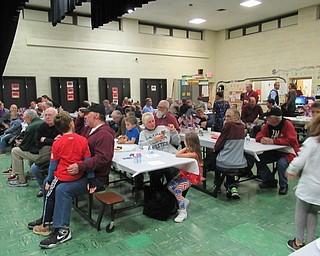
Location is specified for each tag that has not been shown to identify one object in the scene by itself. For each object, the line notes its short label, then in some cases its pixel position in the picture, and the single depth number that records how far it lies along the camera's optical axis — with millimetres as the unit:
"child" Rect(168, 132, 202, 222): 3221
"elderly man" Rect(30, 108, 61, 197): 3748
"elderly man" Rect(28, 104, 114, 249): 2768
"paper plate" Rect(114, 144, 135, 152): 3750
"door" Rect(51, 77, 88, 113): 9891
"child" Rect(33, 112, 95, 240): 2768
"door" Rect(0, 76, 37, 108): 9102
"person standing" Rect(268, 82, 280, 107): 9492
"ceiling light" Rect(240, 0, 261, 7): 9469
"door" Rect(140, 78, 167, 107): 11773
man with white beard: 4410
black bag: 3215
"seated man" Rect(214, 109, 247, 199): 3592
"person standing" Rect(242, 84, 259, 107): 8810
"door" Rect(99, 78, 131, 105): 10781
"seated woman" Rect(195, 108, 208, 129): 5720
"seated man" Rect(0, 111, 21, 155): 6270
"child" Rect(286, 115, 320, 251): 2146
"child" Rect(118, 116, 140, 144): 4273
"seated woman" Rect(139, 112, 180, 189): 3775
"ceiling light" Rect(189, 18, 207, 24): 11629
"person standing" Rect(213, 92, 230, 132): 6266
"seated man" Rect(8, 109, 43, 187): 4082
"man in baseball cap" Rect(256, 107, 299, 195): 3857
